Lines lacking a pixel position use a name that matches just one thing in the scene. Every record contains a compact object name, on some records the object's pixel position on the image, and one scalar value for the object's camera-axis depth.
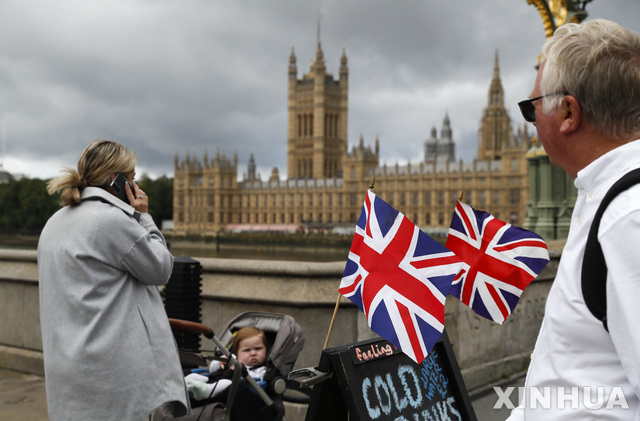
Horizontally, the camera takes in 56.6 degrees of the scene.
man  0.83
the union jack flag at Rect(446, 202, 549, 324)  2.09
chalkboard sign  1.80
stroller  2.28
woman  1.84
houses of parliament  58.88
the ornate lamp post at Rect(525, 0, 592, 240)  7.68
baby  2.43
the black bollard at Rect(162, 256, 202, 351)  3.31
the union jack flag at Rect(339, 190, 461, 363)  1.78
